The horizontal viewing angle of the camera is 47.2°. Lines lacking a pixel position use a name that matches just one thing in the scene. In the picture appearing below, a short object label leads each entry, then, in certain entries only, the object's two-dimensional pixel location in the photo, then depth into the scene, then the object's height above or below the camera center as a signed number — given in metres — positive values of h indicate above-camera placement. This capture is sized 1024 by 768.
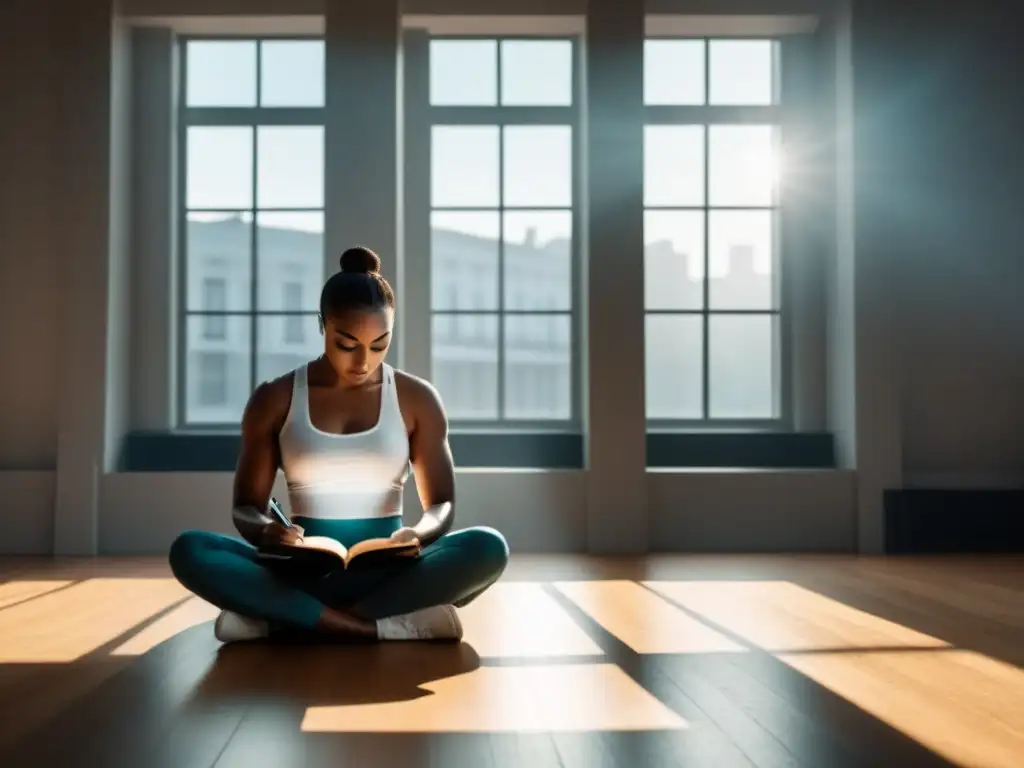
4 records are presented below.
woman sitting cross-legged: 3.08 -0.22
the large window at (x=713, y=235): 6.40 +1.01
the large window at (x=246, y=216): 6.33 +1.10
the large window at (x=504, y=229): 6.32 +1.03
